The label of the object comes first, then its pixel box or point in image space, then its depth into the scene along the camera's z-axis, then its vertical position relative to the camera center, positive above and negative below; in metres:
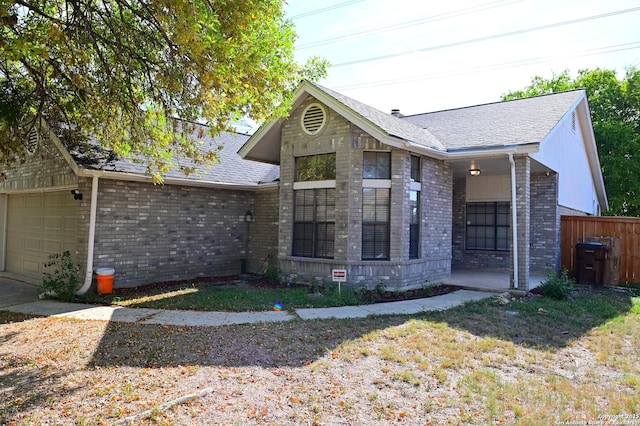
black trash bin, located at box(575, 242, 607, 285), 11.25 -0.76
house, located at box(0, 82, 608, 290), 9.30 +0.72
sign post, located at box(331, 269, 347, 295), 8.45 -0.97
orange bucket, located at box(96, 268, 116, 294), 9.04 -1.28
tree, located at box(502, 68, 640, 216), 23.39 +6.16
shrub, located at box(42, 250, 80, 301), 8.77 -1.35
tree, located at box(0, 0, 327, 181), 6.05 +2.66
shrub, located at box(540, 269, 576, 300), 8.91 -1.19
